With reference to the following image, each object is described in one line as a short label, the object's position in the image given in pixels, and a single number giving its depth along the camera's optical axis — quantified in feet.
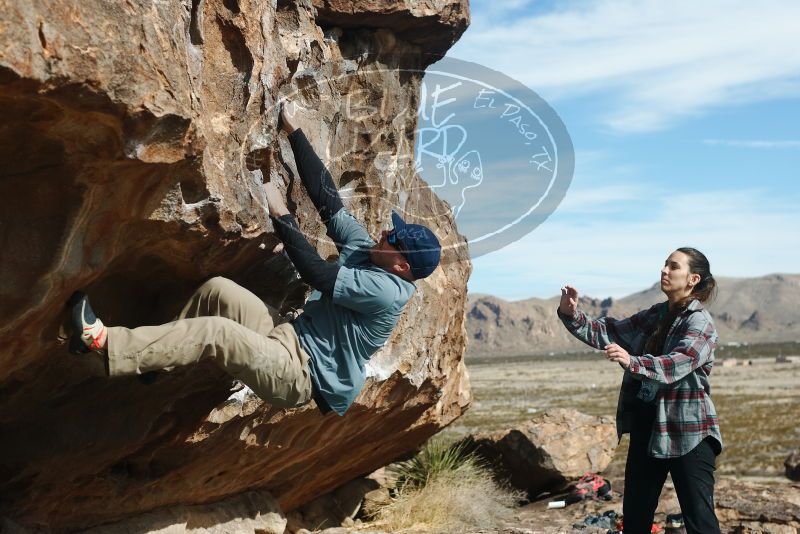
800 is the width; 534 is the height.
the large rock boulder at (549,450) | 42.86
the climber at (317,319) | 18.72
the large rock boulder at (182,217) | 15.76
